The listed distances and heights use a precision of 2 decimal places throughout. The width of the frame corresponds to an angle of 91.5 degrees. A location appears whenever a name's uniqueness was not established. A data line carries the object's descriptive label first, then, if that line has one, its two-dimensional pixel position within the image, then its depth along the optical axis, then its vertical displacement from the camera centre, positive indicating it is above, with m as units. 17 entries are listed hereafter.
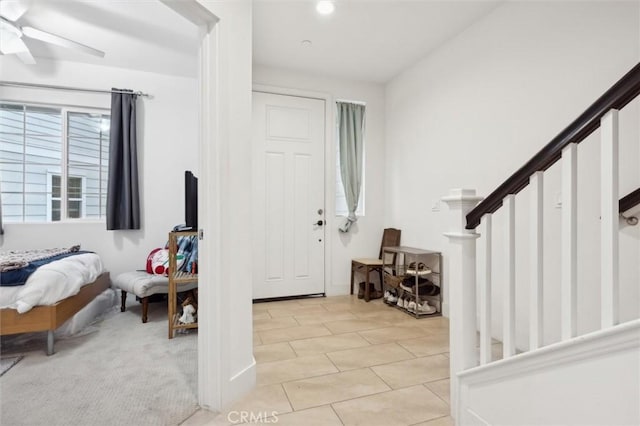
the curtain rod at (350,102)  3.95 +1.46
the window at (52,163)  3.46 +0.60
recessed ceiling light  2.51 +1.72
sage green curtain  3.93 +0.76
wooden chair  3.68 -0.56
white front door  3.64 +0.25
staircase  0.92 -0.38
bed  2.15 -0.62
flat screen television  2.61 +0.10
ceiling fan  2.31 +1.46
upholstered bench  2.86 -0.67
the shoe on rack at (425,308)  3.18 -0.95
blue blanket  2.16 -0.43
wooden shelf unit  2.48 -0.51
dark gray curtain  3.58 +0.56
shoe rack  3.17 -0.70
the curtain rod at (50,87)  3.35 +1.42
